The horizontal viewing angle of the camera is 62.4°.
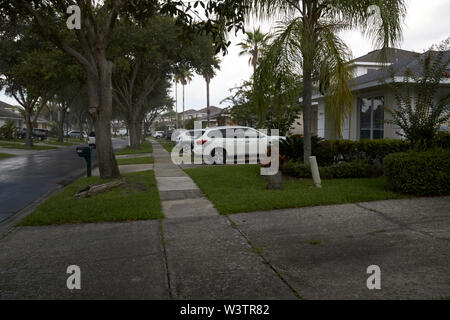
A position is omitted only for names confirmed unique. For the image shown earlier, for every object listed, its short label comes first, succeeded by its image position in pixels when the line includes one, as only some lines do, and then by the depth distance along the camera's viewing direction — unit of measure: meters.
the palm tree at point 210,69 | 26.25
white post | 8.90
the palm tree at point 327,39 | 9.10
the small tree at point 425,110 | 8.15
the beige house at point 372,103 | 13.34
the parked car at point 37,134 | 50.72
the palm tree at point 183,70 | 27.58
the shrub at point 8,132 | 42.88
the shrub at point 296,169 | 10.34
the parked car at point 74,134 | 78.68
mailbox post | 11.22
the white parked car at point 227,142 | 15.17
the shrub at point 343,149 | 10.59
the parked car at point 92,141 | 33.14
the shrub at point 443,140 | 8.53
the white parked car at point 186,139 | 22.04
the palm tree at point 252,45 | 34.85
